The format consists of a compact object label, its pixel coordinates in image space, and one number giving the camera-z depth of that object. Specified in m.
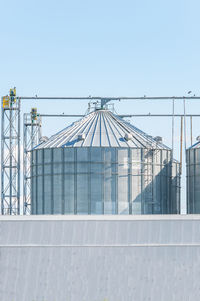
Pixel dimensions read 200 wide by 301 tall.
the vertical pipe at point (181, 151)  71.38
